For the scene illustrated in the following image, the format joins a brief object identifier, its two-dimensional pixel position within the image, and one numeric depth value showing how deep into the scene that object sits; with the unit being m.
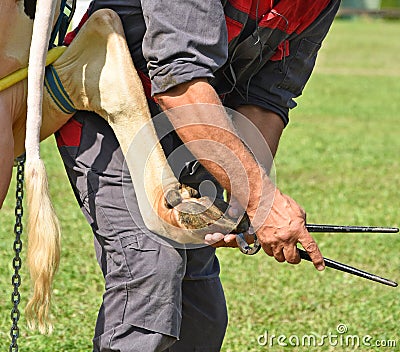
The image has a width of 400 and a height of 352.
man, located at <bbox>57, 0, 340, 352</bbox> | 5.45
